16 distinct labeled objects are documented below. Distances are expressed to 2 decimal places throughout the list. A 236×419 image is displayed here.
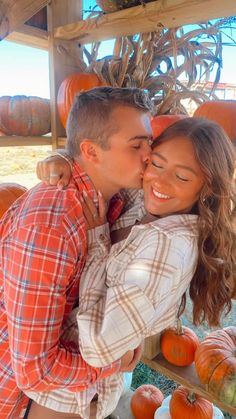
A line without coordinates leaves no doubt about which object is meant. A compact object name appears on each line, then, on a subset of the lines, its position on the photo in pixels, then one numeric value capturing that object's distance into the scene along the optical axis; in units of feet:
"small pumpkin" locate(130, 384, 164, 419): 5.13
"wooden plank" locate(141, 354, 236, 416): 3.25
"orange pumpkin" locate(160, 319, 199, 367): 3.83
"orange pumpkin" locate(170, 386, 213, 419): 4.38
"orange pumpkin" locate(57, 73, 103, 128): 4.33
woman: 2.21
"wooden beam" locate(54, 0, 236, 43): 2.92
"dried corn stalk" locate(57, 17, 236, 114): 4.04
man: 2.25
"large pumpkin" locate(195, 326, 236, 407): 3.14
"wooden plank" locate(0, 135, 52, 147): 4.45
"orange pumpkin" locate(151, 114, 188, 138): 3.41
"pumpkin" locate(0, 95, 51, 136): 4.86
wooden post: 4.45
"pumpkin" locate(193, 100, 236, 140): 3.39
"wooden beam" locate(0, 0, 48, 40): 3.35
